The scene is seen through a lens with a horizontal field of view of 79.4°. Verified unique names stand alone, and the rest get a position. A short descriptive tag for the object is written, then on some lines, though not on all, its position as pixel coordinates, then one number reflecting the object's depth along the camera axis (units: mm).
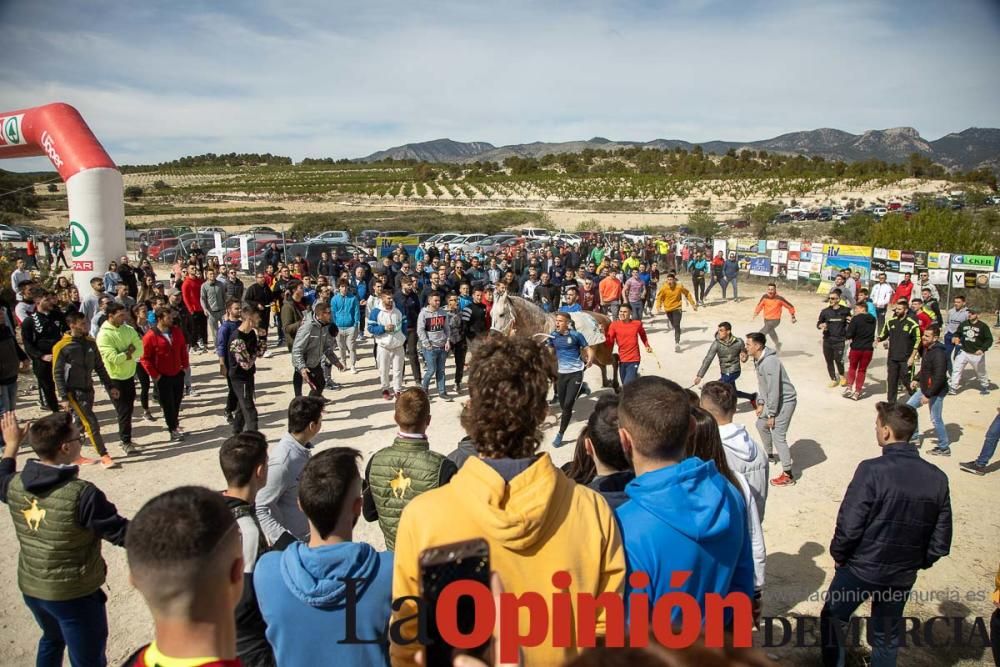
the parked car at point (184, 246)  25167
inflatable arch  13508
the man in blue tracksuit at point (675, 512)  1967
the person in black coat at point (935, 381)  7176
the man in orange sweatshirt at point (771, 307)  11219
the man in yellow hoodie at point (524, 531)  1689
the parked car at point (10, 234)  28766
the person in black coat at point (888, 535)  3332
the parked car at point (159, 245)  26609
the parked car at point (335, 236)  29322
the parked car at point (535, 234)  33094
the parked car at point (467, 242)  28297
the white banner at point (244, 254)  22453
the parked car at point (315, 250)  20531
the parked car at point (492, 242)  27916
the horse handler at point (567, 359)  7555
